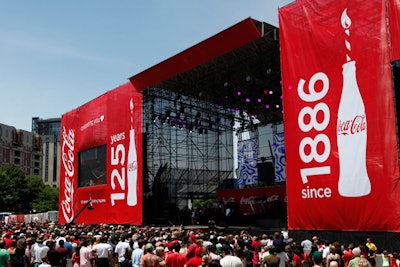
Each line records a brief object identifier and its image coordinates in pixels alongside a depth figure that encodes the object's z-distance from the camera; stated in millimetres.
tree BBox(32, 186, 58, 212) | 71000
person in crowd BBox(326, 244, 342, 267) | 8031
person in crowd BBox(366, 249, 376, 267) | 10985
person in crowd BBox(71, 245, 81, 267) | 9695
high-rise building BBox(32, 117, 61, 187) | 119500
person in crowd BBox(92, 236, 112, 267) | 9875
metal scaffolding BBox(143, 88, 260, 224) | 28156
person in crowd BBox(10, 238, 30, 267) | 8360
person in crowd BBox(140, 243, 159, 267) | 7184
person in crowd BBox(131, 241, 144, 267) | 9132
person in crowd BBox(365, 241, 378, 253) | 11426
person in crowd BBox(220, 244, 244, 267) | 6364
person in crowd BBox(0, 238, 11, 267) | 7445
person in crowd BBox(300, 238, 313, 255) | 11470
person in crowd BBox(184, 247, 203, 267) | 7109
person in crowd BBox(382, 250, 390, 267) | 10125
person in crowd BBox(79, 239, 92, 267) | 9289
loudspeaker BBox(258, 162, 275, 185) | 30656
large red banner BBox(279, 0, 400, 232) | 12500
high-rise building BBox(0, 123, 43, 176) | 89438
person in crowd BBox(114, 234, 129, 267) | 10309
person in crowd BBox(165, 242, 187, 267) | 7430
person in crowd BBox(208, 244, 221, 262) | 7539
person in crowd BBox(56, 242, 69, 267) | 8984
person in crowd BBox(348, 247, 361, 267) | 7155
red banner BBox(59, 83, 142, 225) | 24609
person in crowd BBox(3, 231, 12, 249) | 9581
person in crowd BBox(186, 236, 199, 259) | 7965
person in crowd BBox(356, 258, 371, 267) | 4819
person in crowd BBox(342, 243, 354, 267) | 8805
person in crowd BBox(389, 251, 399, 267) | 9176
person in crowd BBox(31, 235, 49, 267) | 9651
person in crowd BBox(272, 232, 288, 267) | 7883
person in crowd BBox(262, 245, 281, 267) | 6590
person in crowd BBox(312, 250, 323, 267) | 6492
